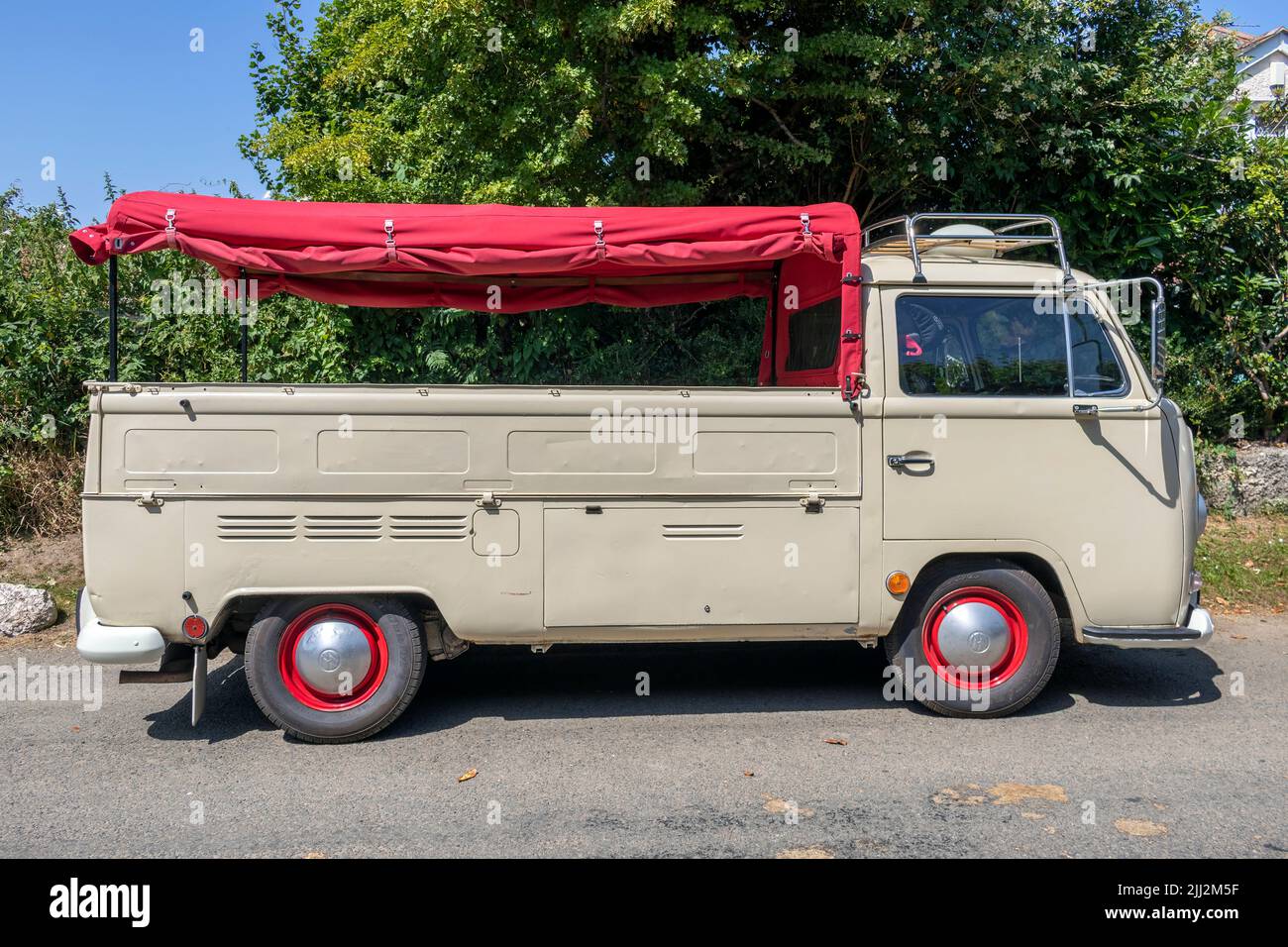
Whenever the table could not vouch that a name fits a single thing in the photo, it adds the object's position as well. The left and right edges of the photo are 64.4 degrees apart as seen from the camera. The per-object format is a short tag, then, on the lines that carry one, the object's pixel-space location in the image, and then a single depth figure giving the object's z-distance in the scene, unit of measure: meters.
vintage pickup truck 5.01
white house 25.62
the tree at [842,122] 8.18
